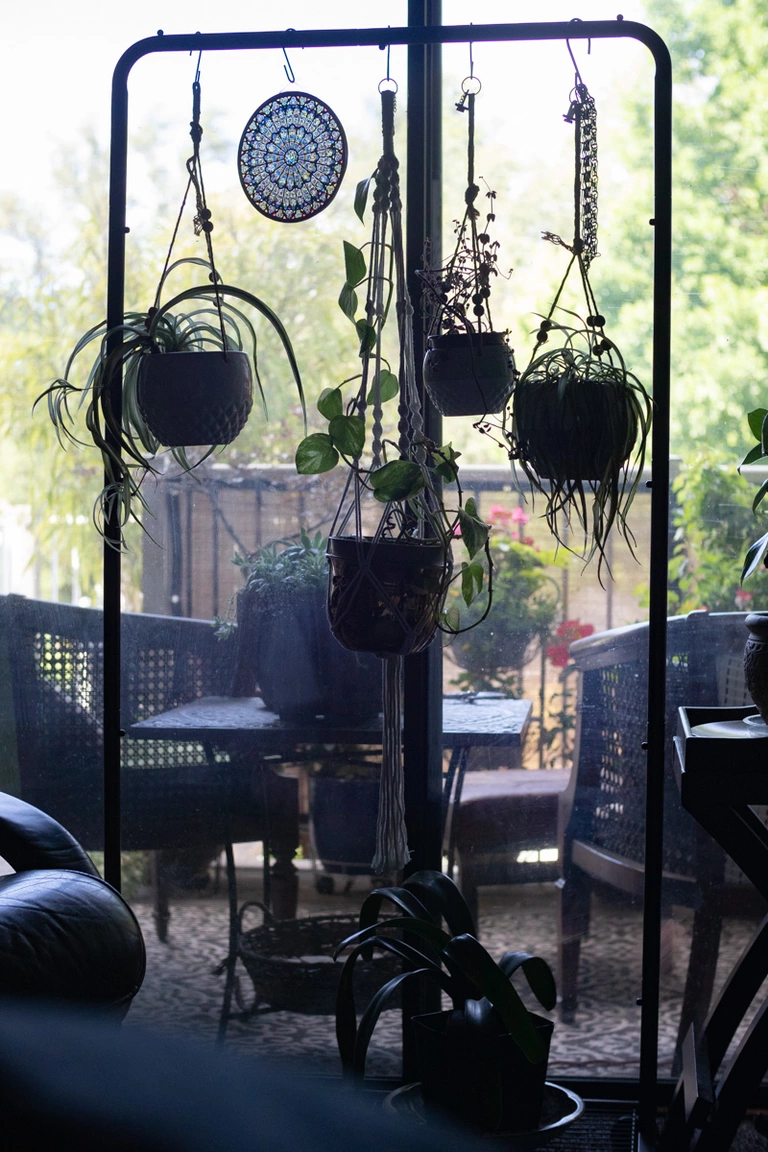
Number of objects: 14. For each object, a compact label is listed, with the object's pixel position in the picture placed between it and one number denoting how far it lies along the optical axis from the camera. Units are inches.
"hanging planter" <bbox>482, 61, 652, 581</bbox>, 65.1
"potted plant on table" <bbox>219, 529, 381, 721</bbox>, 83.0
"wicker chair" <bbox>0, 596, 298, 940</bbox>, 85.7
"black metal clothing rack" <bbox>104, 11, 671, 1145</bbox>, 70.4
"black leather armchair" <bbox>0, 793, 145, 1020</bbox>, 53.0
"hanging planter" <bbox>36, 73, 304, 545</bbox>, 67.2
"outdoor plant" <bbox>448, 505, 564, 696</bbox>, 84.4
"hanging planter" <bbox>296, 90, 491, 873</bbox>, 66.4
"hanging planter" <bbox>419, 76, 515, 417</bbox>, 67.4
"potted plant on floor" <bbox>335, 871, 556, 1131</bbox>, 62.2
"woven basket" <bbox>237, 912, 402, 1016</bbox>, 84.9
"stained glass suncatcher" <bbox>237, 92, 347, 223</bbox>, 70.1
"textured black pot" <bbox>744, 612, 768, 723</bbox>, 65.1
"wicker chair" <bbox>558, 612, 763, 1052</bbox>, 83.9
